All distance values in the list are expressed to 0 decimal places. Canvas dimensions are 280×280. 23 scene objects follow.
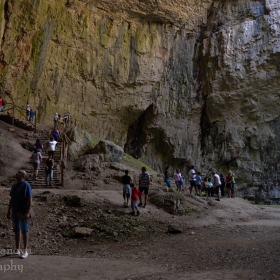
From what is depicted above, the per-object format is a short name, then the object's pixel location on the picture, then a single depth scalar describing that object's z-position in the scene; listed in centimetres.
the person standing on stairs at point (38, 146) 1524
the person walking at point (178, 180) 1617
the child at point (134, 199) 1018
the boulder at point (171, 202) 1170
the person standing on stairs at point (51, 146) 1495
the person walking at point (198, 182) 1644
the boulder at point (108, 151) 1828
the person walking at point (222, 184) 1873
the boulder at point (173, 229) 922
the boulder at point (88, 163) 1605
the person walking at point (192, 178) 1572
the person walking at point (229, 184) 1697
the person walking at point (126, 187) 1079
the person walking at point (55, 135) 1748
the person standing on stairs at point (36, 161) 1348
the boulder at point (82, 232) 807
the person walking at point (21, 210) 571
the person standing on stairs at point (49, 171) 1292
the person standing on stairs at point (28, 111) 2054
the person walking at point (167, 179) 1658
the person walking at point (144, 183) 1131
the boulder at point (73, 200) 1001
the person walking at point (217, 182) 1580
